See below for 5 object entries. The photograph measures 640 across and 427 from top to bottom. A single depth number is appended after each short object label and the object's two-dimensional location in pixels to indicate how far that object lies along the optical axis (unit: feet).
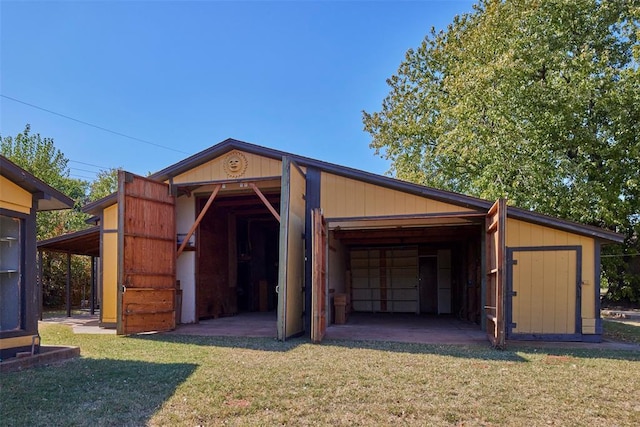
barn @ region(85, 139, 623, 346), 24.54
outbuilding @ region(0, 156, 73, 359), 16.94
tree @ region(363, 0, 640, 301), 39.65
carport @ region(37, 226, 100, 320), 34.32
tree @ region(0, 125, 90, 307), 52.44
